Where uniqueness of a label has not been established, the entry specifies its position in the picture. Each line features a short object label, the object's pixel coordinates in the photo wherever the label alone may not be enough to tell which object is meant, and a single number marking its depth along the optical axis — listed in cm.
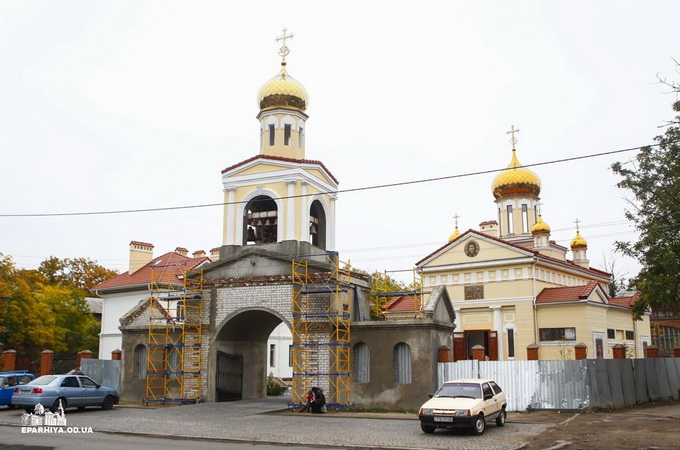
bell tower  2678
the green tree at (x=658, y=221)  2389
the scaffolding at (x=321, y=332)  2419
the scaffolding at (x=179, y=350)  2662
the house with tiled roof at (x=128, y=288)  4478
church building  3853
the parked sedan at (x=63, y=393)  2172
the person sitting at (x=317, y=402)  2297
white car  1678
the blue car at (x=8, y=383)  2450
